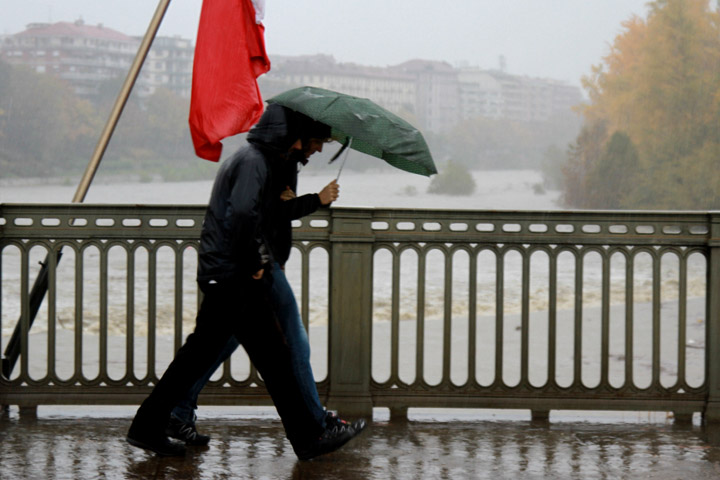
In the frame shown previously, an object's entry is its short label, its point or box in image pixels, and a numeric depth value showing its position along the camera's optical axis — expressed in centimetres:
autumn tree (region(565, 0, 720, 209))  4706
